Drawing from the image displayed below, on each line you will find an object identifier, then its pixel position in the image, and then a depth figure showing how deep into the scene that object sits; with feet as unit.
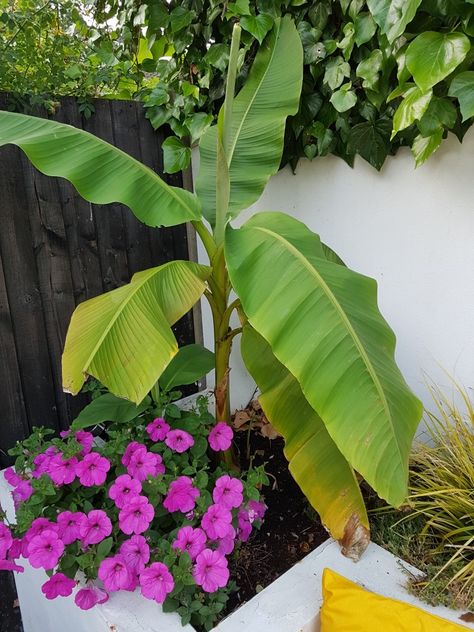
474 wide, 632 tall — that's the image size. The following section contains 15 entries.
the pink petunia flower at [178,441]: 4.81
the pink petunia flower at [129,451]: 4.70
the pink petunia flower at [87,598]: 3.86
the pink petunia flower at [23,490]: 4.56
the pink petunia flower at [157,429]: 5.00
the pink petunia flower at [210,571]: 3.85
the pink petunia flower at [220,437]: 4.99
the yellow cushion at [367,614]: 3.39
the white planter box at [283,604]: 3.90
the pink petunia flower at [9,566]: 4.09
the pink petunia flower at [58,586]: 3.91
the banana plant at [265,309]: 3.28
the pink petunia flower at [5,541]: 4.00
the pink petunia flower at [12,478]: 4.68
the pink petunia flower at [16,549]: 4.14
